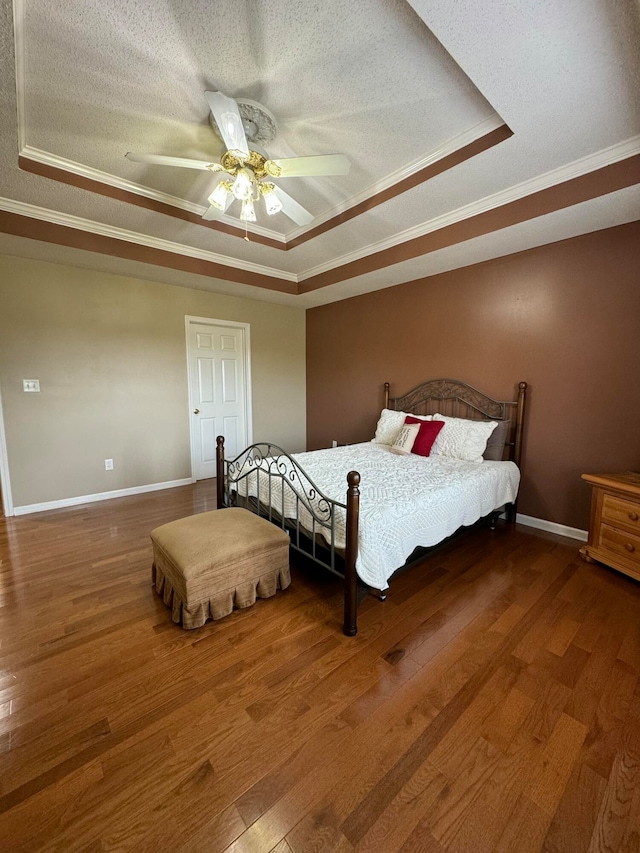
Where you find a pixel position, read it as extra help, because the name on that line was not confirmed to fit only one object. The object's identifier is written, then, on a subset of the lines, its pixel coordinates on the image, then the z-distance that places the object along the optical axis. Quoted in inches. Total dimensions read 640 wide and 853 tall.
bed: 72.6
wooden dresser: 88.7
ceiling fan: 70.5
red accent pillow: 128.4
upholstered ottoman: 71.9
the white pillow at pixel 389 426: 149.9
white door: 176.6
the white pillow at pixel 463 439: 122.7
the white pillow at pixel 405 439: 131.6
